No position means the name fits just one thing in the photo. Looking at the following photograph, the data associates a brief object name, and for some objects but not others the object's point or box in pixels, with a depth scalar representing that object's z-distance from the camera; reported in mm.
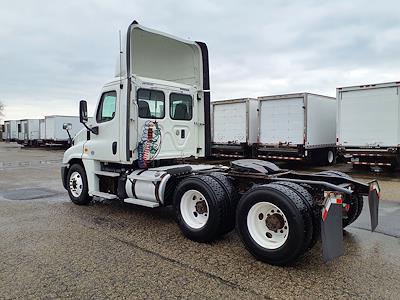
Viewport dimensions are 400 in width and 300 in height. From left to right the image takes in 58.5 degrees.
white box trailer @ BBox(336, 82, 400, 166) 12133
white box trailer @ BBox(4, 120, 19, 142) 41719
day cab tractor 4250
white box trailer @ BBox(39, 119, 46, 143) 34375
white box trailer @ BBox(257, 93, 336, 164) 14234
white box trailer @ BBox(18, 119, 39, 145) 36525
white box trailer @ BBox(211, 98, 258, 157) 15914
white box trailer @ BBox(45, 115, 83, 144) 32344
